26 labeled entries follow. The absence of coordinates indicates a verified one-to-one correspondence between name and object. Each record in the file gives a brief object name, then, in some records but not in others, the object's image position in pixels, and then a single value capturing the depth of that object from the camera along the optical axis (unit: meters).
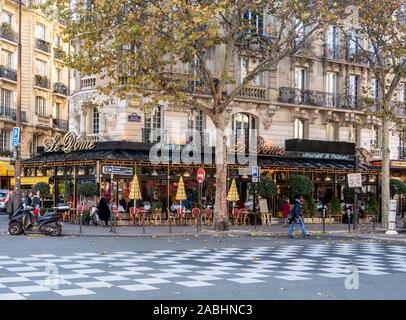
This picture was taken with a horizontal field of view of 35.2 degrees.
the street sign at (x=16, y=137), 27.20
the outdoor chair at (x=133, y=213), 28.70
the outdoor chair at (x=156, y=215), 29.77
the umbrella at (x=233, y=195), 29.72
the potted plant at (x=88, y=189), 28.36
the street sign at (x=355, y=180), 27.20
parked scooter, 22.11
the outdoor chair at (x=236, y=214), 30.84
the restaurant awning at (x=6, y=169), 45.72
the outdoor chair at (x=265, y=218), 31.19
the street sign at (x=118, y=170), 27.41
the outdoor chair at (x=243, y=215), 31.39
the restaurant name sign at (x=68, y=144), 30.67
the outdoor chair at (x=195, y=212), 29.61
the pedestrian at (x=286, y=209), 29.59
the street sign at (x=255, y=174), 27.33
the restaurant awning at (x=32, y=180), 31.96
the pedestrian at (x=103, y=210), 27.56
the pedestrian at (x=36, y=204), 25.78
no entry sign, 26.97
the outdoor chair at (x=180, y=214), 29.77
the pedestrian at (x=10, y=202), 32.78
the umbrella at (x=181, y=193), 28.62
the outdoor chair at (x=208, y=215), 30.53
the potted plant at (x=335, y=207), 34.28
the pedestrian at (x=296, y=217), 23.27
